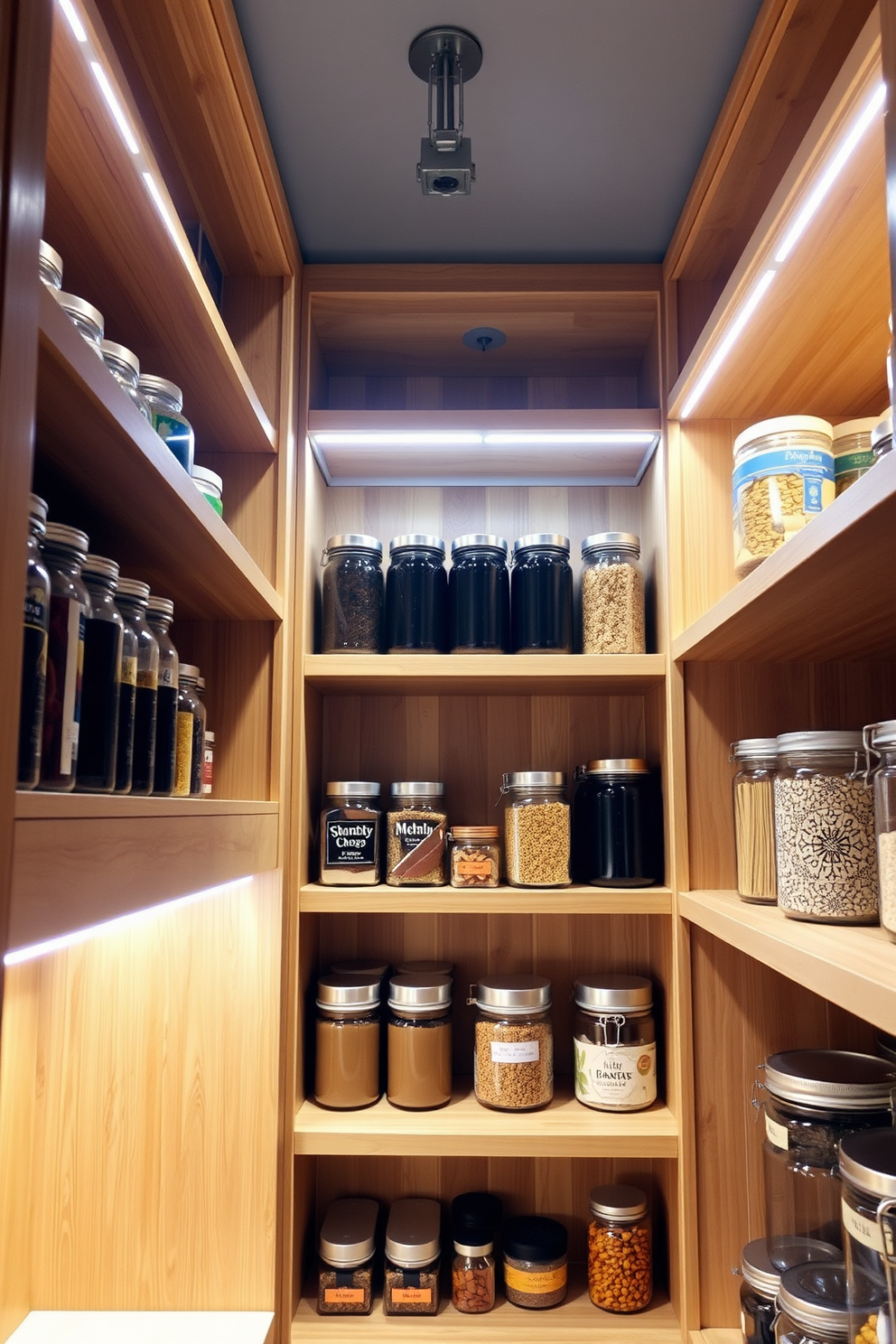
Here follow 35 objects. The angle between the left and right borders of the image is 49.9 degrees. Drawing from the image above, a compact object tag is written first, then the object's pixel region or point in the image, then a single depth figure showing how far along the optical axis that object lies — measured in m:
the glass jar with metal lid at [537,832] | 1.61
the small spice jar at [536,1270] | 1.55
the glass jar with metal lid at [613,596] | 1.66
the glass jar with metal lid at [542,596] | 1.66
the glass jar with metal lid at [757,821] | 1.28
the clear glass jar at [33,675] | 0.72
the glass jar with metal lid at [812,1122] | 1.13
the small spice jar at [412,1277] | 1.54
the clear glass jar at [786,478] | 1.21
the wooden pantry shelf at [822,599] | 0.82
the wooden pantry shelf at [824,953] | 0.76
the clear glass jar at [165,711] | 1.10
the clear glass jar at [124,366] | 0.99
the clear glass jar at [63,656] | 0.78
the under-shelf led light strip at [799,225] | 0.91
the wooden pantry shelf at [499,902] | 1.56
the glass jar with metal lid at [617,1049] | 1.57
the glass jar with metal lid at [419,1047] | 1.59
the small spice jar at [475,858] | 1.62
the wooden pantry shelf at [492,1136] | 1.50
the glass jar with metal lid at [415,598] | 1.67
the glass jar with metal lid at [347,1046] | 1.59
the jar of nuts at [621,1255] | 1.54
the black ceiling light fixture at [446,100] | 1.18
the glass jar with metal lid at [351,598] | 1.67
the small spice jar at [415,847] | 1.63
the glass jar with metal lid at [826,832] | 1.06
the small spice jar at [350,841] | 1.63
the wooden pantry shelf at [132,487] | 0.74
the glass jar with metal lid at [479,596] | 1.67
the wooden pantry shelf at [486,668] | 1.61
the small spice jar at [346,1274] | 1.54
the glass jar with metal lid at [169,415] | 1.13
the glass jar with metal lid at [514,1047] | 1.58
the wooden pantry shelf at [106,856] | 0.66
